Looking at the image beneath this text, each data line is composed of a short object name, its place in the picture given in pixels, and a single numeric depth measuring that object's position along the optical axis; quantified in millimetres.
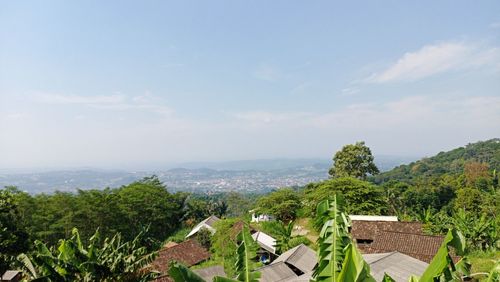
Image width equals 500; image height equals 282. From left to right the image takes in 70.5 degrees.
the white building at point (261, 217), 38069
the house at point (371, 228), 19719
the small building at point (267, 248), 23297
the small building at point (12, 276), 18109
